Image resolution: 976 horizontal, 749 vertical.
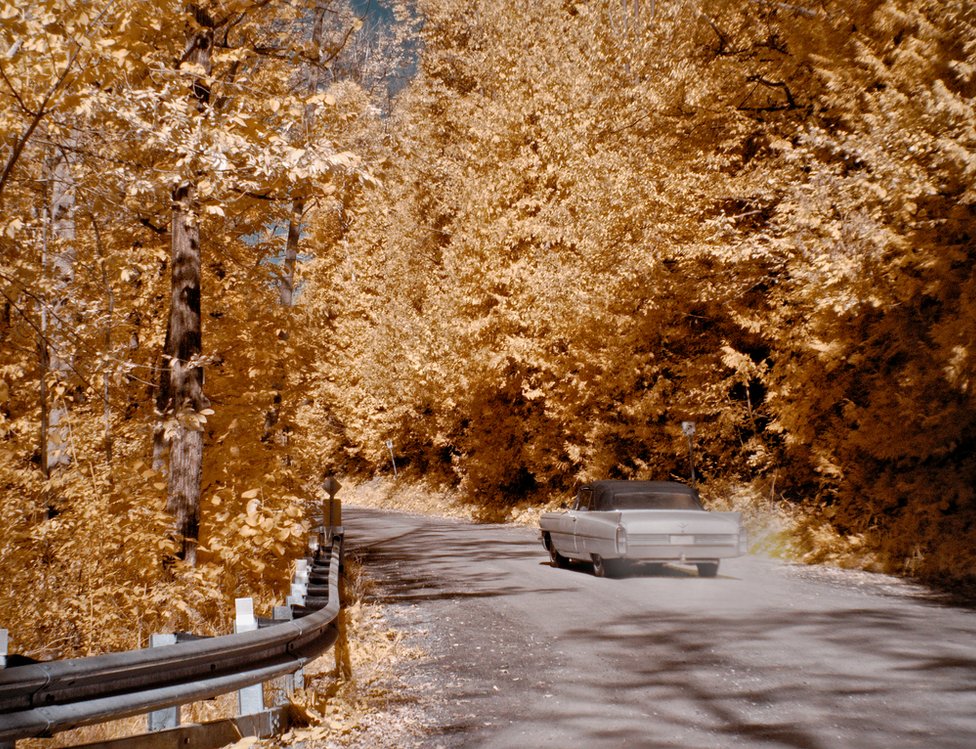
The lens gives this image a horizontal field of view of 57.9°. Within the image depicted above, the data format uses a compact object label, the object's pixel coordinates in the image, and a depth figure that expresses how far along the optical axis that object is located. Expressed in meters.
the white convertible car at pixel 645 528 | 12.80
